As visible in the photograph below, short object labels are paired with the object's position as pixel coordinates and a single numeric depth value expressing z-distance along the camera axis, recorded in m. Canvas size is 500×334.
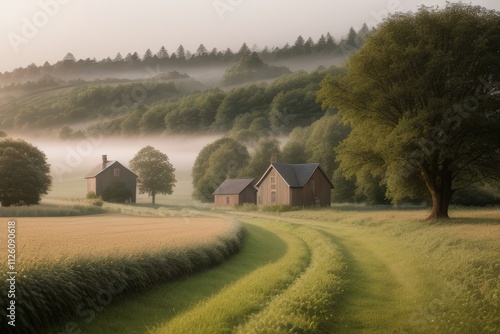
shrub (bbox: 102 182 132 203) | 89.12
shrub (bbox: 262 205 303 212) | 74.06
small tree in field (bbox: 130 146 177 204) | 105.69
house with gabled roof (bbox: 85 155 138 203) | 89.88
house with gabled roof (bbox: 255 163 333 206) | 80.69
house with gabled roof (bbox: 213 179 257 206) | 93.12
